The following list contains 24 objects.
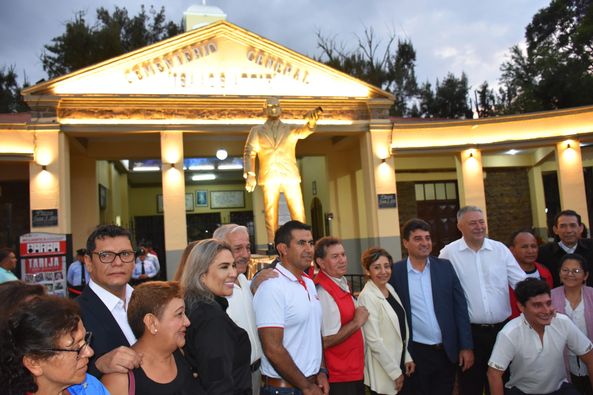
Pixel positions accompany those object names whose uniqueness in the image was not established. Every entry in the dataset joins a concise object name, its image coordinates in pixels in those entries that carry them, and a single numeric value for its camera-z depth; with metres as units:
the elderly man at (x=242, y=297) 2.99
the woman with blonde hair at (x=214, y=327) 2.12
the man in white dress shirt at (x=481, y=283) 3.87
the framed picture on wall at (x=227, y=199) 20.25
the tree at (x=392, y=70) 30.62
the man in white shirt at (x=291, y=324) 2.78
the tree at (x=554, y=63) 24.02
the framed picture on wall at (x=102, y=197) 14.72
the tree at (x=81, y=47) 26.88
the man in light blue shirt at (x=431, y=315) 3.67
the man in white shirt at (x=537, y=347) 3.28
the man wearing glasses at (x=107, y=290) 2.23
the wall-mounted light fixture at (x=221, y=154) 13.83
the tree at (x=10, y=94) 27.19
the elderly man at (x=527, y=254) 4.24
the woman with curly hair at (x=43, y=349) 1.56
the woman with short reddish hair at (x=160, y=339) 2.01
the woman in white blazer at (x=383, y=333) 3.49
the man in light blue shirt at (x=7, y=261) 5.04
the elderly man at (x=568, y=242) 4.35
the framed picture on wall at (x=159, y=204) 20.50
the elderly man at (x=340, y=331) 3.30
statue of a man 8.15
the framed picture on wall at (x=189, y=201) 19.91
